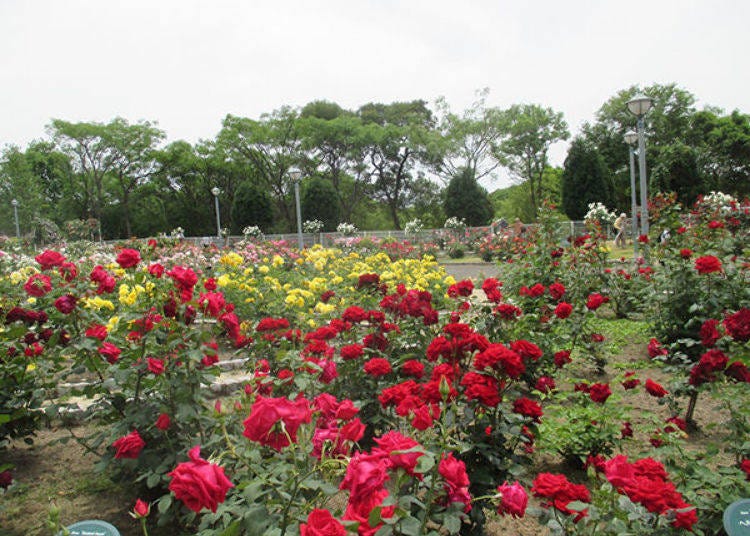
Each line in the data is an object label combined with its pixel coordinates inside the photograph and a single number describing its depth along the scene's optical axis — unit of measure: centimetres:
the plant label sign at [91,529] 122
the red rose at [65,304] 263
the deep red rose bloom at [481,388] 169
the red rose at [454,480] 124
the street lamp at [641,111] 1038
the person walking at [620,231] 2030
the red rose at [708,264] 371
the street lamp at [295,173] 1638
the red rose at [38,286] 286
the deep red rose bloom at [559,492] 129
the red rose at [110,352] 231
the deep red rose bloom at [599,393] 233
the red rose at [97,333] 252
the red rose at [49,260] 296
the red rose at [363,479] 100
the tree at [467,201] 3466
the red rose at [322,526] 88
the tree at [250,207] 3631
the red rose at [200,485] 96
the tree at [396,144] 4169
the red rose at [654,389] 230
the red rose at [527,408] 190
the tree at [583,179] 3112
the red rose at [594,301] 358
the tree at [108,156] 3541
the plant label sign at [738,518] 143
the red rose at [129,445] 180
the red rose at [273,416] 117
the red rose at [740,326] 241
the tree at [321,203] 3659
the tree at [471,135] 4138
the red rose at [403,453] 111
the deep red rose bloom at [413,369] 215
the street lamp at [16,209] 3012
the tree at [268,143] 3734
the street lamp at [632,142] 1317
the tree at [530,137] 3969
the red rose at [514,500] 137
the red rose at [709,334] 251
